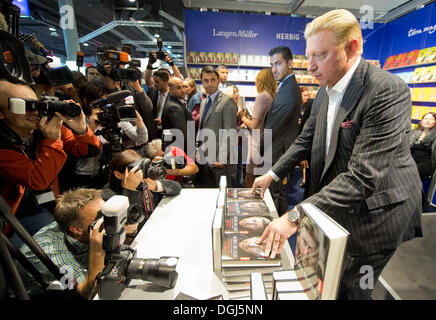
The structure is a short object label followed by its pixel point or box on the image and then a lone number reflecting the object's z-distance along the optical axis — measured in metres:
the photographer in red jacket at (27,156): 1.07
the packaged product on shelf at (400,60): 4.70
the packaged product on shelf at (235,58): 5.12
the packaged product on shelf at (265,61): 5.19
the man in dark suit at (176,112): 2.53
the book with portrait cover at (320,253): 0.43
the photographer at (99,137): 1.65
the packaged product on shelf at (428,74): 3.98
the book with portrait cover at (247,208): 1.15
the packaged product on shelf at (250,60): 5.15
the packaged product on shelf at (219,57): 5.11
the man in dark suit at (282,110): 2.07
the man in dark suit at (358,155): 0.85
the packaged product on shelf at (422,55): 4.16
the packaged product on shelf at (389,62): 5.03
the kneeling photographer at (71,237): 1.01
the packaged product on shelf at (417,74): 4.23
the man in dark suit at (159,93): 3.04
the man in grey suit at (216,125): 2.57
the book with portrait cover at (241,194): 1.36
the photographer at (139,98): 2.16
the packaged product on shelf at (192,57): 5.07
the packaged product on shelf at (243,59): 5.14
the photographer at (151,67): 2.98
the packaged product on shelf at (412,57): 4.40
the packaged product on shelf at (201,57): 5.09
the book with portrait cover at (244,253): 0.82
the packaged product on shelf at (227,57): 5.11
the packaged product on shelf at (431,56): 3.97
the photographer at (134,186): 1.43
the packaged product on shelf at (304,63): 5.32
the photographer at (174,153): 2.14
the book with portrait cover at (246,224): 0.98
